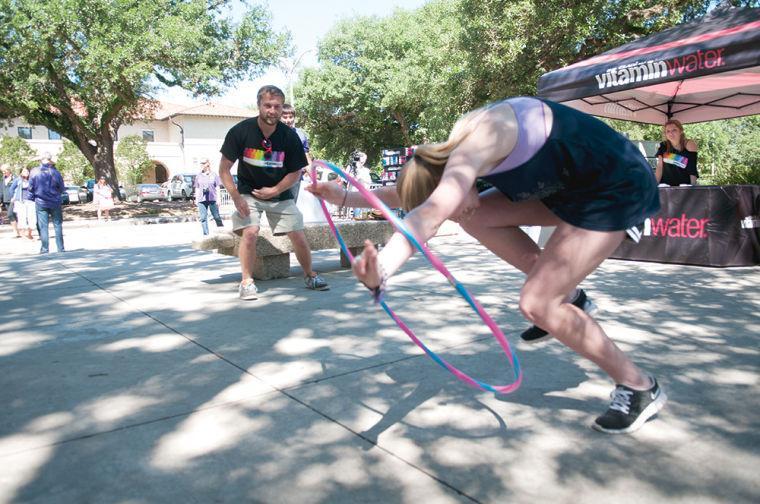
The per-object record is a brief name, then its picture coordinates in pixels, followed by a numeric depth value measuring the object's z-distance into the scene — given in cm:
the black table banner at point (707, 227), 712
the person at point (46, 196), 1123
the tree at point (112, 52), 2173
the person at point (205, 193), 1473
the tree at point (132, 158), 4862
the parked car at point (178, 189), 4631
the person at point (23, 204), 1441
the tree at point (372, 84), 4159
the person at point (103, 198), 2403
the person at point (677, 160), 818
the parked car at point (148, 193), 4453
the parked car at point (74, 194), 4391
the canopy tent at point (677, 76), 643
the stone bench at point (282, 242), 652
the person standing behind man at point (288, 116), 709
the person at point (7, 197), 1609
